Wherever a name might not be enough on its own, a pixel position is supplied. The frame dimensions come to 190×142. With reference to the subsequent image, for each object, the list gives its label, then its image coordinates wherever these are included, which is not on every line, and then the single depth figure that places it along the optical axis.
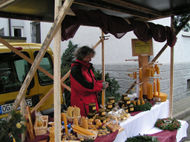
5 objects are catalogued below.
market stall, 1.68
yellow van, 3.09
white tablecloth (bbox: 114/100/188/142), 2.59
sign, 3.70
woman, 2.58
